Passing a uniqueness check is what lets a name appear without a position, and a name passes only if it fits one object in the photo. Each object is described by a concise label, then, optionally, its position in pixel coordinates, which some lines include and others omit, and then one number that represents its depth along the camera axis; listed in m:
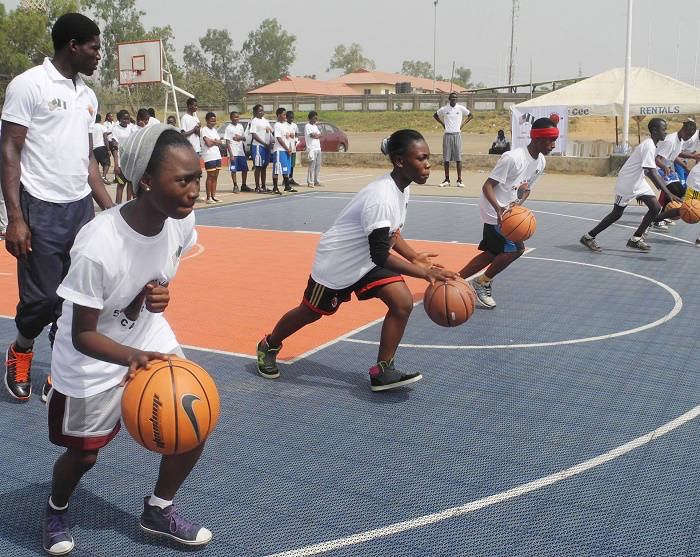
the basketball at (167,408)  2.86
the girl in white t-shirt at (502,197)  7.47
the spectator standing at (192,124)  16.67
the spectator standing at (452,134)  19.89
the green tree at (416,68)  156.25
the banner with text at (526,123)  24.27
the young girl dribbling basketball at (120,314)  2.88
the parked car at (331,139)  31.47
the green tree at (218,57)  121.81
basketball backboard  25.70
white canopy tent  22.72
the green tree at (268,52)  119.00
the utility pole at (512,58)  81.31
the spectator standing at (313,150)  19.90
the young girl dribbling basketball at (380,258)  4.99
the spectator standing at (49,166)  4.55
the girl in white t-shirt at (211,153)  16.73
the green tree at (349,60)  140.75
